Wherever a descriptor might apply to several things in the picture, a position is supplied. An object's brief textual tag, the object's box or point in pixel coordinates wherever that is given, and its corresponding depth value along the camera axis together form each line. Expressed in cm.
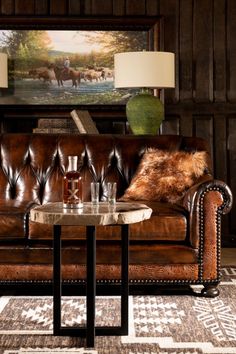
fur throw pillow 418
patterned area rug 288
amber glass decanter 306
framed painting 575
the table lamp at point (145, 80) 502
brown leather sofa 378
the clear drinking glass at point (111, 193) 311
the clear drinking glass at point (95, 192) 310
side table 284
